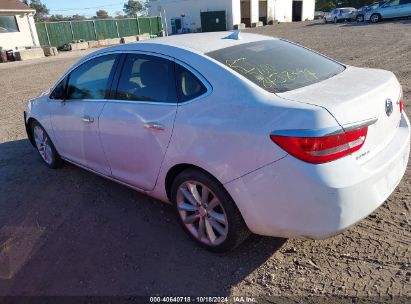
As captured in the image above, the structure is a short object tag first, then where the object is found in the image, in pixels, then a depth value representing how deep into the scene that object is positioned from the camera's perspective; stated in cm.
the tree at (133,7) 11598
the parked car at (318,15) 5962
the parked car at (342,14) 3591
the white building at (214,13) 4291
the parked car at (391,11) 2756
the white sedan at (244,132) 228
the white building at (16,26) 2480
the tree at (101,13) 9305
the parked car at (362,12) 3020
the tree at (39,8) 6638
